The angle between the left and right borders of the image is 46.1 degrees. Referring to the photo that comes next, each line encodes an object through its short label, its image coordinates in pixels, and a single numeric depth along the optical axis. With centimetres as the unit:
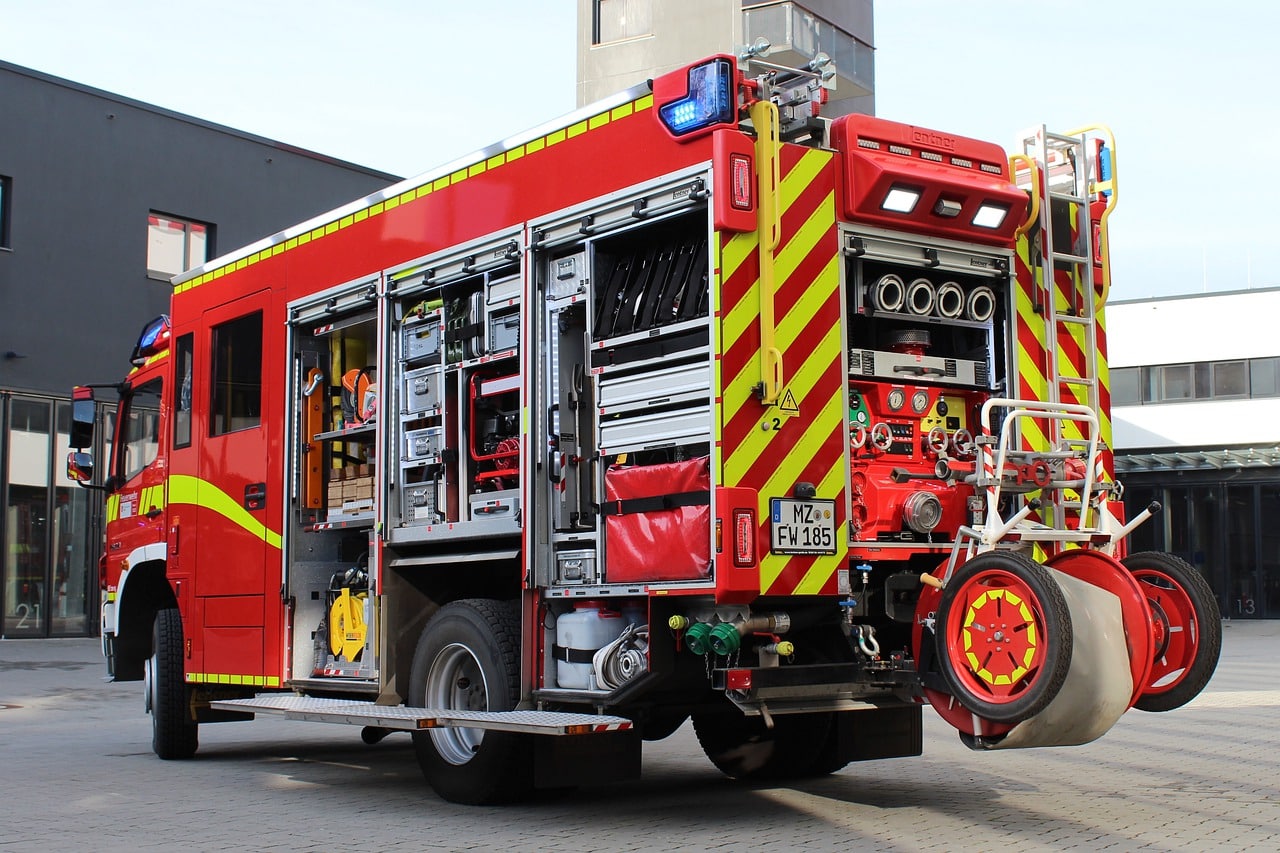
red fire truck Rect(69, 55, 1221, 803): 662
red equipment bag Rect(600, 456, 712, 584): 668
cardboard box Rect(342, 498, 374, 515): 901
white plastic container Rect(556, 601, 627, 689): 718
